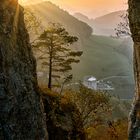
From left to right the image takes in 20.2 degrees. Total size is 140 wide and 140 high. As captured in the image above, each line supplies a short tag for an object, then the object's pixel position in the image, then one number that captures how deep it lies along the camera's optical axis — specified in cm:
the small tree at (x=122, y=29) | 3916
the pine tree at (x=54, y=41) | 5391
